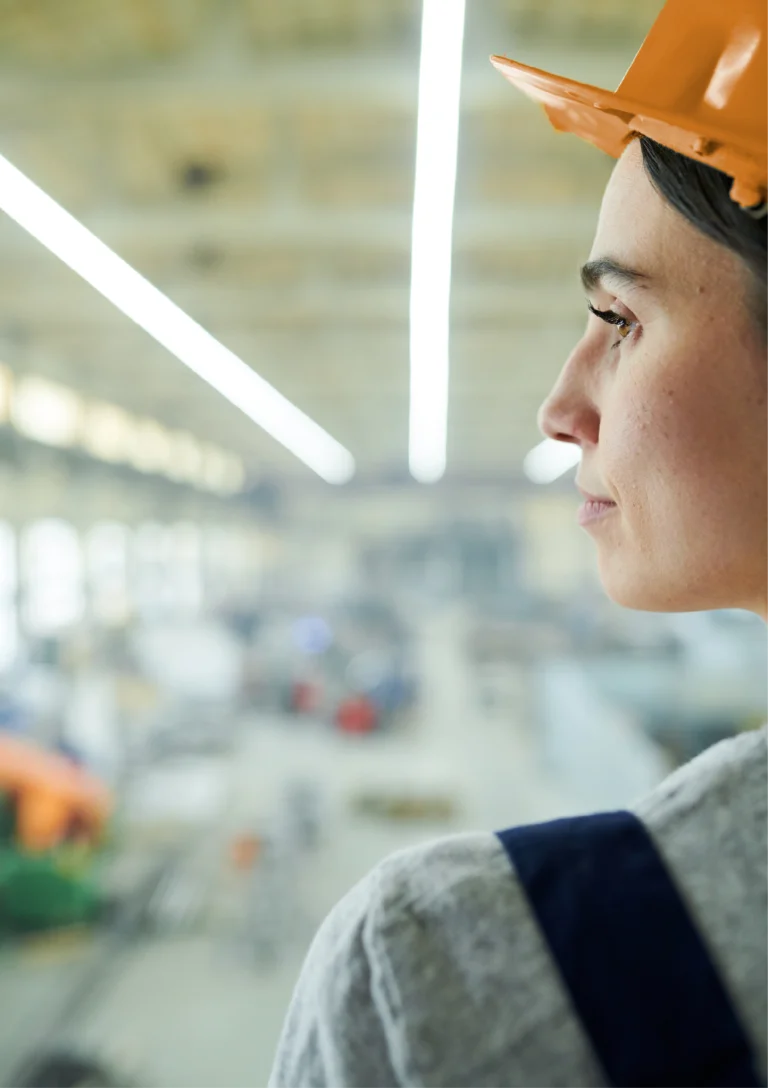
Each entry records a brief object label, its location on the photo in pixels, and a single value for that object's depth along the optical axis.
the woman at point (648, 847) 0.44
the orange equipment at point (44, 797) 5.38
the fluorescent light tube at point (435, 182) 2.69
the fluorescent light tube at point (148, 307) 4.28
